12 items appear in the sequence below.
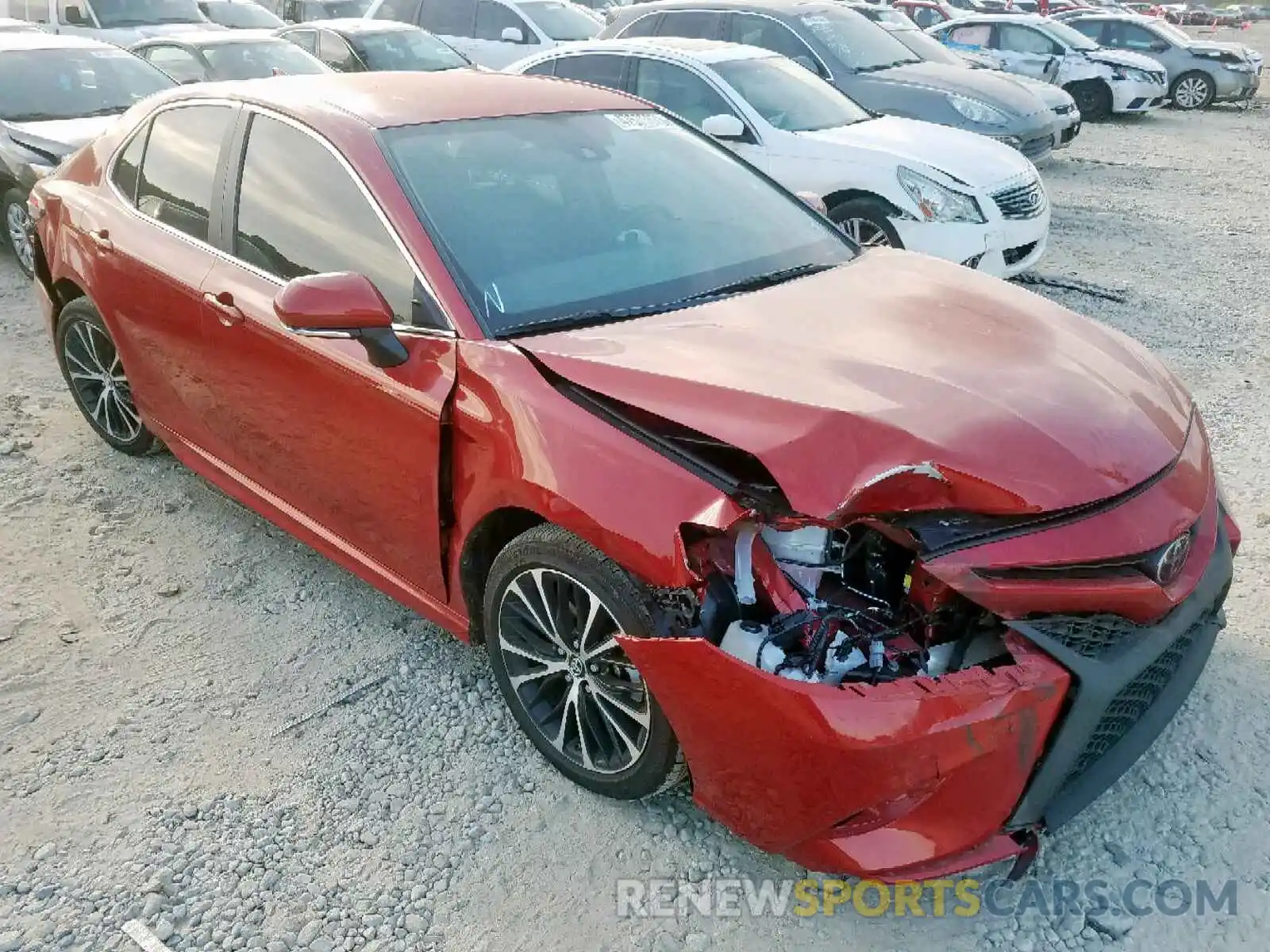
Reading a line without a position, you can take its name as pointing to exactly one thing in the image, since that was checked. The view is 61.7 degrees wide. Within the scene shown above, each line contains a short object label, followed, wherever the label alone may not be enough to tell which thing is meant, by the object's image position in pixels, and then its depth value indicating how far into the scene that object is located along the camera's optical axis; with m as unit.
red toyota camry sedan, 2.23
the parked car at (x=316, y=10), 15.63
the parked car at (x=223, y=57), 10.27
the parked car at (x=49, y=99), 7.14
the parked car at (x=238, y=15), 13.53
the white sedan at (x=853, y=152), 6.69
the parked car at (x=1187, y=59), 17.08
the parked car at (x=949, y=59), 11.14
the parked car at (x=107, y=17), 12.04
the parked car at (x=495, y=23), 12.56
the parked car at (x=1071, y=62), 15.51
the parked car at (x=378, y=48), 11.38
